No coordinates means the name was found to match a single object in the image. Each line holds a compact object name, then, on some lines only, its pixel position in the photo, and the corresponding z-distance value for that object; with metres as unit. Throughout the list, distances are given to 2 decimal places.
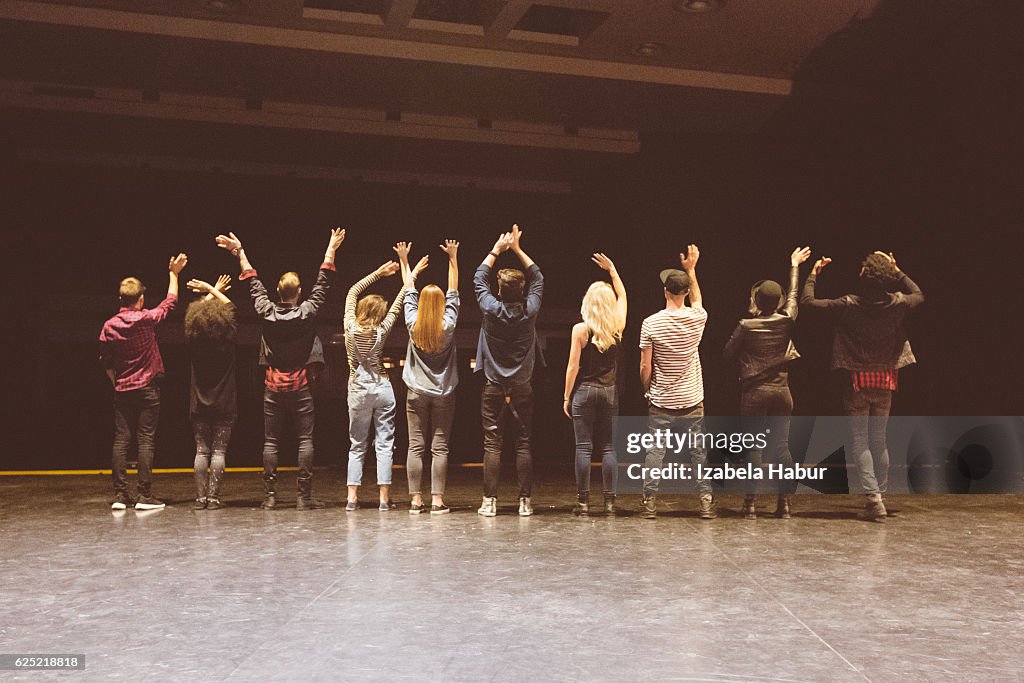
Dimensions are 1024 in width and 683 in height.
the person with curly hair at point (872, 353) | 5.70
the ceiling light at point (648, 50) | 8.36
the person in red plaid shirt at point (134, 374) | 5.96
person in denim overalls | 5.80
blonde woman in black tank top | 5.67
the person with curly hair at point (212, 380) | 5.85
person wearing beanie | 5.68
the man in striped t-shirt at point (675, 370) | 5.68
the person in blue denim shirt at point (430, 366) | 5.68
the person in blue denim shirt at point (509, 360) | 5.66
